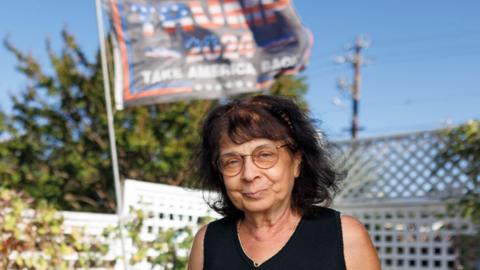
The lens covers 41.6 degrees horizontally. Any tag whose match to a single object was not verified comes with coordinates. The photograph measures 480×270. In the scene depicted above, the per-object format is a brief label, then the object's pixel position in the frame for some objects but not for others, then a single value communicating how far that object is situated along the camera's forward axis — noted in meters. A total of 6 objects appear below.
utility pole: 22.16
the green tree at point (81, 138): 9.47
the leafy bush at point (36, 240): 3.50
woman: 1.35
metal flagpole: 3.73
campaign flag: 5.03
